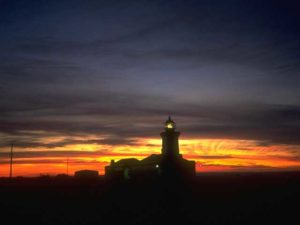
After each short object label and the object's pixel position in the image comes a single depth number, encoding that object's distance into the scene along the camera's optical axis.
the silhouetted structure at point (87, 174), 89.39
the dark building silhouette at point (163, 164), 53.62
